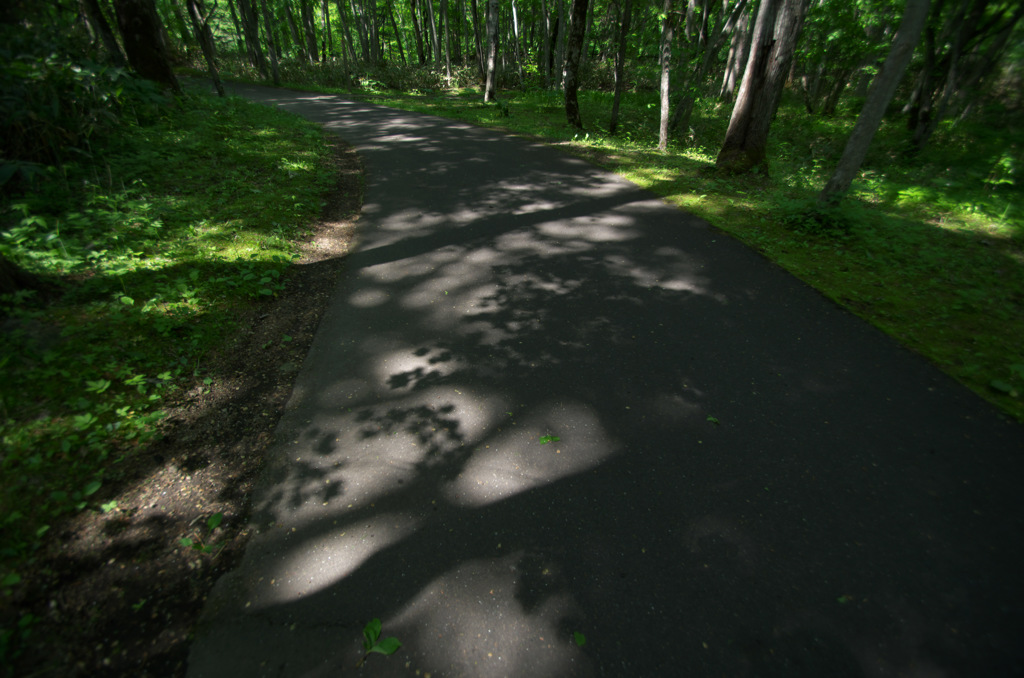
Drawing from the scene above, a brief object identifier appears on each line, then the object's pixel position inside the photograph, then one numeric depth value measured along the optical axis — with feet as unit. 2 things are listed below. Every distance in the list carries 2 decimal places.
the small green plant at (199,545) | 8.21
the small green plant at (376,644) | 6.71
